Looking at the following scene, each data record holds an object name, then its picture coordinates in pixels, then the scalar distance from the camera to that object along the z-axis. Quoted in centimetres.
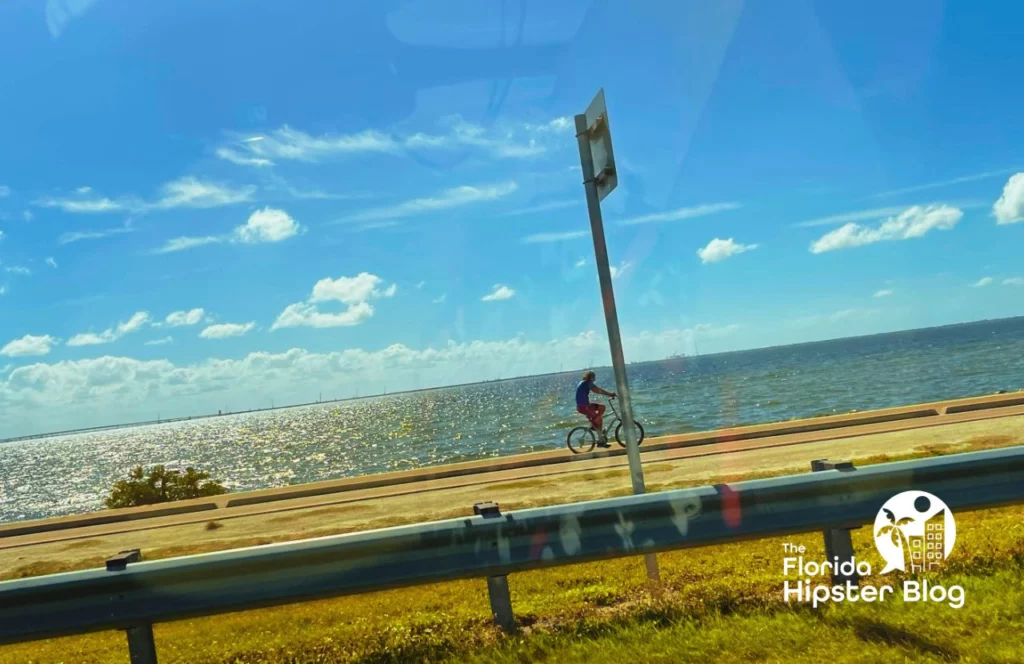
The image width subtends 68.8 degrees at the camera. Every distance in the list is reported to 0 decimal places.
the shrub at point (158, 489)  3047
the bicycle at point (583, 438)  2157
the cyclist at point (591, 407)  1727
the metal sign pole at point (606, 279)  489
